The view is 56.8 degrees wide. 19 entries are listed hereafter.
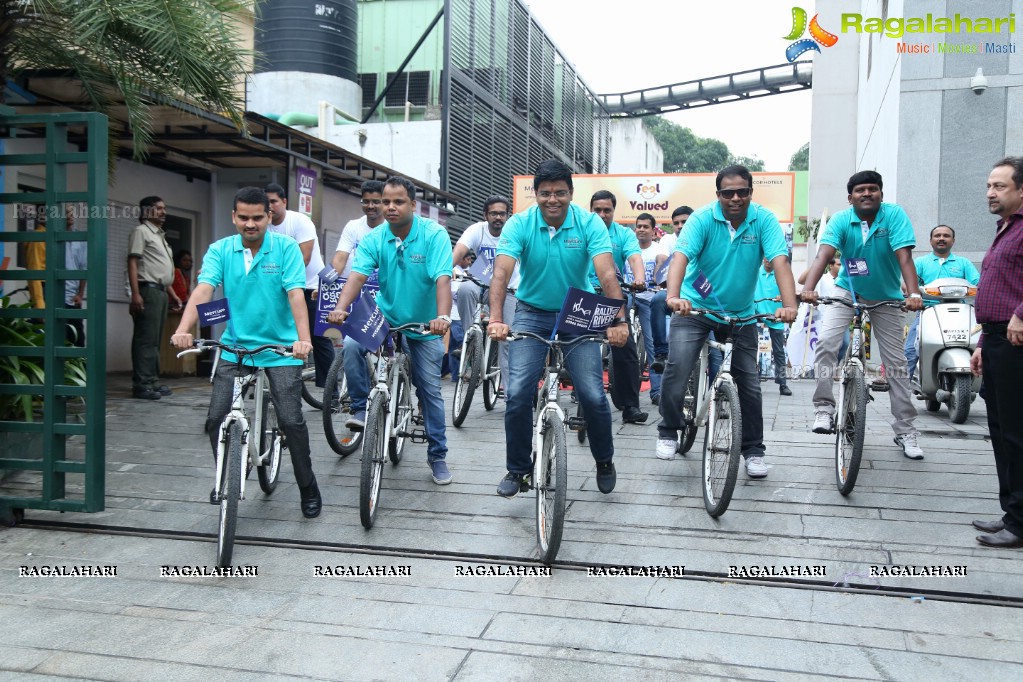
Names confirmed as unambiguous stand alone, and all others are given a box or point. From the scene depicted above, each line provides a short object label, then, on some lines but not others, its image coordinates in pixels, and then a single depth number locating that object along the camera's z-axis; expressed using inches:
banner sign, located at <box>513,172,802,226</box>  866.1
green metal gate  212.1
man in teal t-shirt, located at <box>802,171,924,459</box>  251.0
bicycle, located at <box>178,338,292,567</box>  186.1
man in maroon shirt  192.2
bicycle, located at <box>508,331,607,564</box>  179.5
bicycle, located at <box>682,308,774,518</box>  206.2
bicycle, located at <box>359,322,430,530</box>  206.2
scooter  335.6
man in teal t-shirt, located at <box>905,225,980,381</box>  374.3
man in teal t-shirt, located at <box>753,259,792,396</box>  461.7
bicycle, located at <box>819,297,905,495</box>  223.1
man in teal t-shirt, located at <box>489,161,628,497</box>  214.4
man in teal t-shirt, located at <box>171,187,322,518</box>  211.0
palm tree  258.4
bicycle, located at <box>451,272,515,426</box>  334.0
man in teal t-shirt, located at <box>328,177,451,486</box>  237.9
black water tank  971.9
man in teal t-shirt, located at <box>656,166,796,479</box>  237.6
